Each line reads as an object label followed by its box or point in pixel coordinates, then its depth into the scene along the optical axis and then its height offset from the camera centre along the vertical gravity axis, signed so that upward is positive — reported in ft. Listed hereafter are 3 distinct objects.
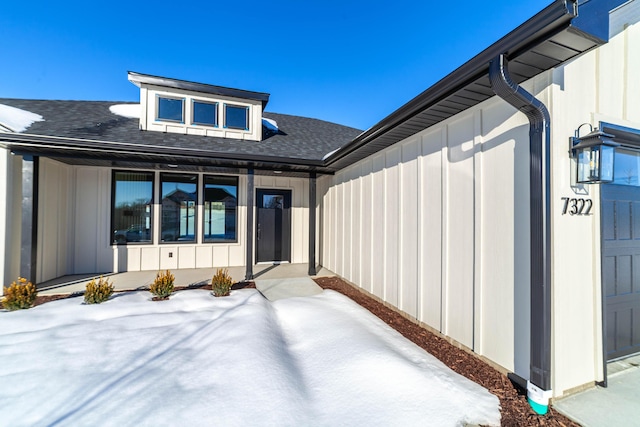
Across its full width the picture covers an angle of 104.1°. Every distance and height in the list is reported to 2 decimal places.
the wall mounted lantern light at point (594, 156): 6.57 +1.70
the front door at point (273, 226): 24.66 -0.91
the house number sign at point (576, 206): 6.93 +0.34
